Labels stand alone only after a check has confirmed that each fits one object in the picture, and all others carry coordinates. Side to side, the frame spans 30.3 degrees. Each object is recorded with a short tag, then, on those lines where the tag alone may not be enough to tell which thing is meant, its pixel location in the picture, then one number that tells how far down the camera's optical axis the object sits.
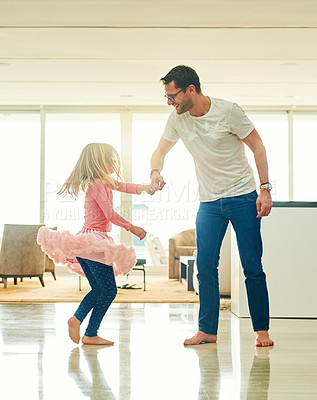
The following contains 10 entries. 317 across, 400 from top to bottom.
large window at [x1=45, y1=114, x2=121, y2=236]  9.78
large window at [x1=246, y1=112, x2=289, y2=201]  9.88
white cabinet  4.32
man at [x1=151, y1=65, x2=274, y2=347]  3.02
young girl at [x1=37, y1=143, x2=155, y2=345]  3.04
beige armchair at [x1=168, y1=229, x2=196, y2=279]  8.42
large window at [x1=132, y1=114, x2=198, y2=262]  9.84
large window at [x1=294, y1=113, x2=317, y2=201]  9.90
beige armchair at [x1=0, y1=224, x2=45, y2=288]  7.06
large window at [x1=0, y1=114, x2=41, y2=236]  9.83
